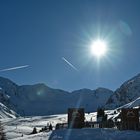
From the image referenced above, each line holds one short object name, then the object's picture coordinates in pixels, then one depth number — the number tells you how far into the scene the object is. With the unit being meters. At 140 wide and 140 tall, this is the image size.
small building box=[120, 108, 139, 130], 23.42
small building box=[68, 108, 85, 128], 25.54
